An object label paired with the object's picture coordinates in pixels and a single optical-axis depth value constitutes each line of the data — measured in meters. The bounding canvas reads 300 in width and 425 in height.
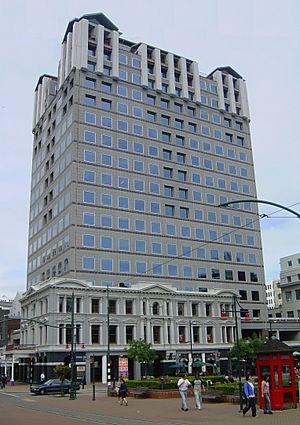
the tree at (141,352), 59.84
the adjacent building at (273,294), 172.86
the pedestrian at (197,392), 27.45
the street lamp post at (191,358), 68.33
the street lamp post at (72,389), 39.58
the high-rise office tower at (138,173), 76.12
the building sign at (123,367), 43.09
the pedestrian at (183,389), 27.48
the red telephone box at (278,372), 26.00
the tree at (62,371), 46.79
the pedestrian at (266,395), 24.50
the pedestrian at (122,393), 33.25
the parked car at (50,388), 47.50
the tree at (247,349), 67.25
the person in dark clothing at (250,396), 23.09
